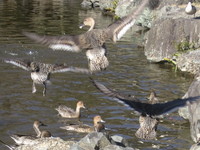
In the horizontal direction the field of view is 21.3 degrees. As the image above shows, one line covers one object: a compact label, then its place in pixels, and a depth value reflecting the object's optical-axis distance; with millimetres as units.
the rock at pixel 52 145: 8750
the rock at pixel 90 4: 37281
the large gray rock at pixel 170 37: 17859
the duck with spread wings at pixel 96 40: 8469
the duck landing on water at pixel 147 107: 8289
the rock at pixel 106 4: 34469
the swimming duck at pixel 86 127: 11195
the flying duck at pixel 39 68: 10211
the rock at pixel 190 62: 16453
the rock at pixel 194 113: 10431
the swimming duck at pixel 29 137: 9891
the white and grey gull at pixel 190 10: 18662
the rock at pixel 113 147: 8180
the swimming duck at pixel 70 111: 12257
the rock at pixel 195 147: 9212
